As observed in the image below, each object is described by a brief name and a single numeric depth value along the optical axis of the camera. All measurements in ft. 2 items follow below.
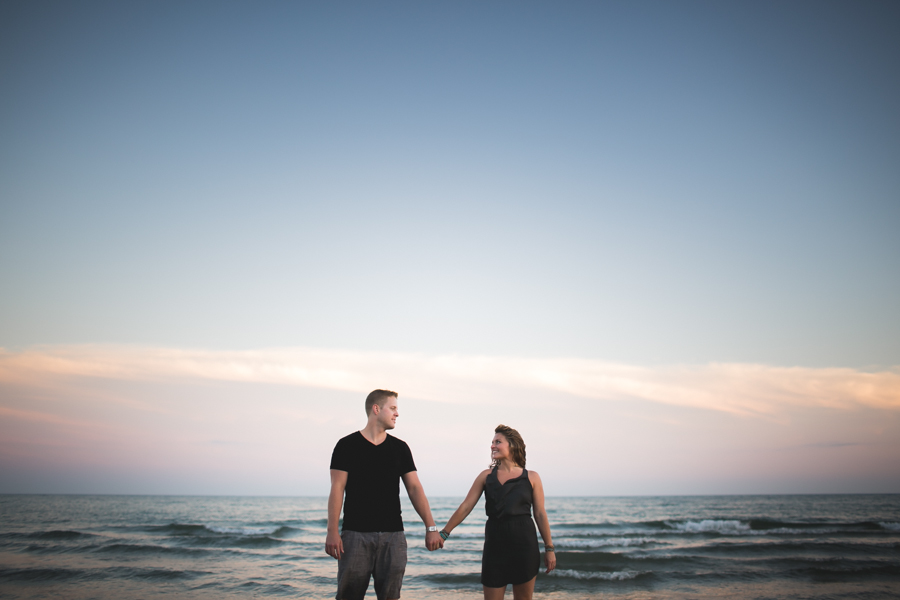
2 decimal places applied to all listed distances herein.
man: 14.12
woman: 14.88
